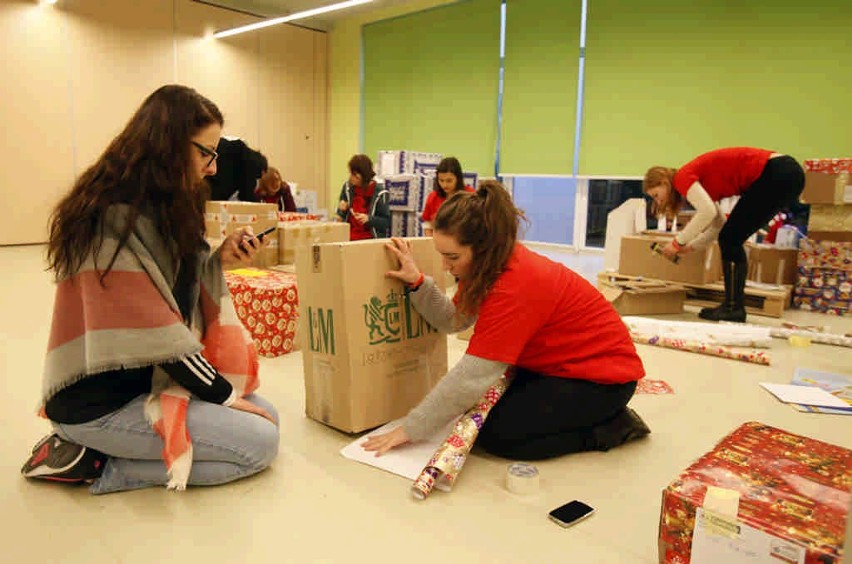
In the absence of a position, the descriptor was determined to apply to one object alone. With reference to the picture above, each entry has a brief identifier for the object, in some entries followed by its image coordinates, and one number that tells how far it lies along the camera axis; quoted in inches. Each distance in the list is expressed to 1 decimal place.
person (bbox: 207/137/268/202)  207.9
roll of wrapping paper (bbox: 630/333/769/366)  118.4
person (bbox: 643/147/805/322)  145.6
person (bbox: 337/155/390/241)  196.1
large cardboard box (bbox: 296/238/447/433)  73.6
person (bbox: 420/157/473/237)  173.6
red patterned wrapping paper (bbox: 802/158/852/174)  165.6
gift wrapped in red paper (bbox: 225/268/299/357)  112.3
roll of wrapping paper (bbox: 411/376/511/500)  63.4
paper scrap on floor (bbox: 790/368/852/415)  97.0
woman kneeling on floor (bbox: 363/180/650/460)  66.2
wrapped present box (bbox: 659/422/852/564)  42.0
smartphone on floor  59.7
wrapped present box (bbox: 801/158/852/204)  165.9
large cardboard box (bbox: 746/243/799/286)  179.6
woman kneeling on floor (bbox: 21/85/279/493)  56.3
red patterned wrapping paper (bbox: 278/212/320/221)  187.0
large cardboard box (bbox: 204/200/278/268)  156.5
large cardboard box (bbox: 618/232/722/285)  166.9
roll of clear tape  65.1
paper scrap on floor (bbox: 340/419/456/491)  68.9
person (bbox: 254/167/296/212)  225.0
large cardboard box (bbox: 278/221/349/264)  152.9
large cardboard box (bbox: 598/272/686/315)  158.7
